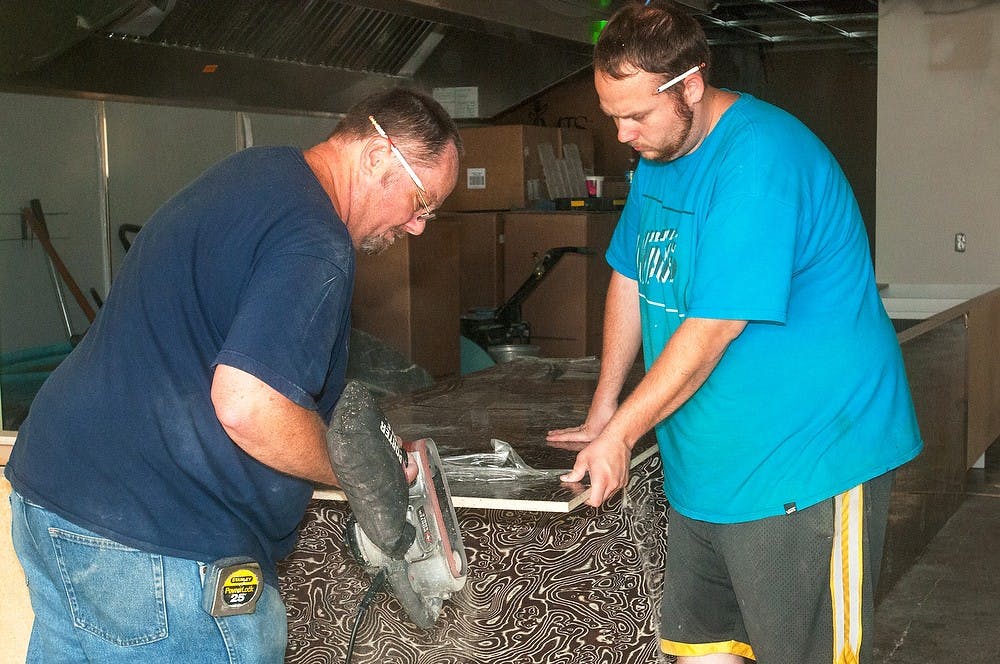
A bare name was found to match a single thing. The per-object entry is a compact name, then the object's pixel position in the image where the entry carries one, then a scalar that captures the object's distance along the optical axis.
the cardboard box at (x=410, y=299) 4.32
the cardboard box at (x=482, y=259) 5.39
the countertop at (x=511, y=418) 1.75
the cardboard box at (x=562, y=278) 5.11
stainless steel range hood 3.51
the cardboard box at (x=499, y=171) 5.68
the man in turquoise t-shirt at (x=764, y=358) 1.63
